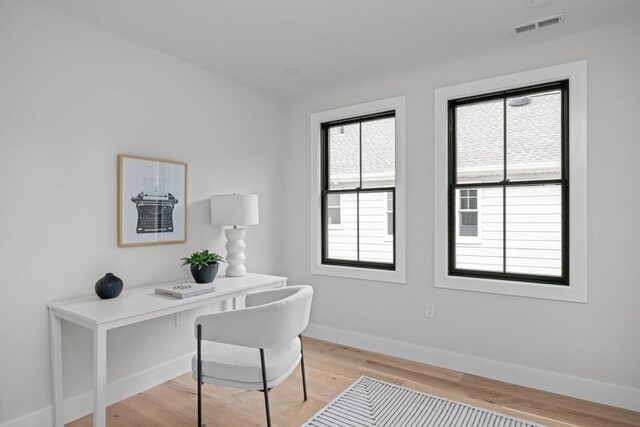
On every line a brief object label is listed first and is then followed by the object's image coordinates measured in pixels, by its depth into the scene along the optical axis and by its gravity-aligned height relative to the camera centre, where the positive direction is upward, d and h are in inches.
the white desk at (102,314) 74.4 -22.8
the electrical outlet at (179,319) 116.1 -34.3
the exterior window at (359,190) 135.4 +8.3
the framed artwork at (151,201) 101.7 +3.0
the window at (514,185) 101.0 +8.2
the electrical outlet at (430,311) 122.7 -33.4
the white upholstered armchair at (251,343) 75.5 -27.6
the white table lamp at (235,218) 118.3 -2.2
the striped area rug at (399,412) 87.7 -50.5
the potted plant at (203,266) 107.7 -16.2
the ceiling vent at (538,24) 92.2 +48.7
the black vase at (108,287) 88.9 -18.4
